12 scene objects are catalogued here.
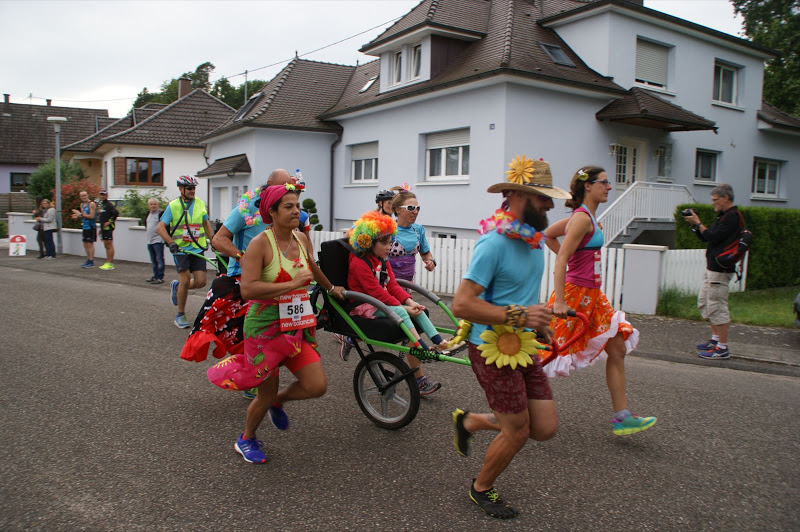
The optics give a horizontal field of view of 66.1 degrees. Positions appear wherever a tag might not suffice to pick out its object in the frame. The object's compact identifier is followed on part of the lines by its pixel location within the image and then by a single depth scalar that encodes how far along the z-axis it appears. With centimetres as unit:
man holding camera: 710
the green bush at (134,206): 2475
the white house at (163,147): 3428
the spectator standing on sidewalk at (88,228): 1684
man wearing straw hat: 322
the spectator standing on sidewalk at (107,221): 1645
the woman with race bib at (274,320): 383
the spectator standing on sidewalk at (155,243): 1341
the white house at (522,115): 1628
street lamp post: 2023
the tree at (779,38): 2836
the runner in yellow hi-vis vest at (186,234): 827
